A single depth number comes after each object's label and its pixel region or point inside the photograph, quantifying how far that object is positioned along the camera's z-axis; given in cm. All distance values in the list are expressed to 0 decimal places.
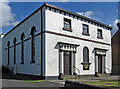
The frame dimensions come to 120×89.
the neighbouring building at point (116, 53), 2532
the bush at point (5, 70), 2215
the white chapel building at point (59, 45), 1364
